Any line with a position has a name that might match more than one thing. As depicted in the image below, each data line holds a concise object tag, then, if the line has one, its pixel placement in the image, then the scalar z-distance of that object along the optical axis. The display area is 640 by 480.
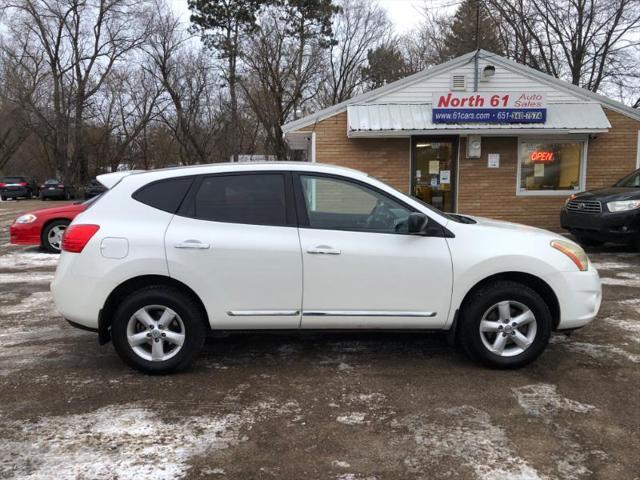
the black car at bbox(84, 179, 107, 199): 24.24
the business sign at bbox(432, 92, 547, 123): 11.82
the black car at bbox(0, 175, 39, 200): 35.44
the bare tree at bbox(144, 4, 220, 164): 38.66
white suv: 4.02
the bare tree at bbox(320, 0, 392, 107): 38.94
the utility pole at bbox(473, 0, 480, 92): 12.20
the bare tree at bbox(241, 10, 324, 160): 33.78
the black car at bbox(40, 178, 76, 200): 34.22
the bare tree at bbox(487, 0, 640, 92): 22.44
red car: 10.17
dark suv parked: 9.23
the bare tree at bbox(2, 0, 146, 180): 37.50
